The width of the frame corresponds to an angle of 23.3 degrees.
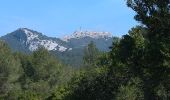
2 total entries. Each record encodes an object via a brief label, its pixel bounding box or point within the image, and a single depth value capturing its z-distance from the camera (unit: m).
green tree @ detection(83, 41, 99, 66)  102.08
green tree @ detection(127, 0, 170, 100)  25.92
